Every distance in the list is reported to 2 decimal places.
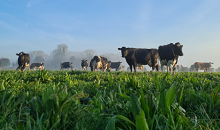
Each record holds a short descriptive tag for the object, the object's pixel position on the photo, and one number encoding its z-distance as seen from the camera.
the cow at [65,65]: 42.38
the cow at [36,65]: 44.66
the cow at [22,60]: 18.45
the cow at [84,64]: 36.26
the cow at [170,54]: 11.53
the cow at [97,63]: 24.38
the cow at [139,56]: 13.74
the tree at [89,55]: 108.80
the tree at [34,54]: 122.00
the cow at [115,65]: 47.56
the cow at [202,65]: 43.09
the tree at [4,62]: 96.44
